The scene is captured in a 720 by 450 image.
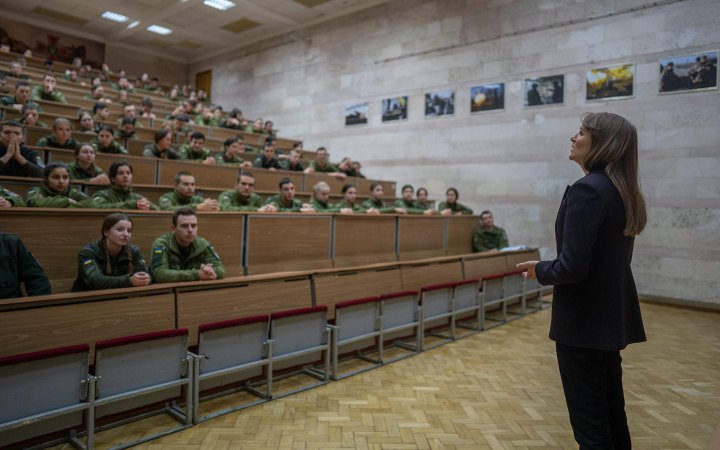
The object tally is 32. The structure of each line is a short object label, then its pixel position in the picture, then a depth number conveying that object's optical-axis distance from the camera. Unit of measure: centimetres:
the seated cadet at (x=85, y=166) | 405
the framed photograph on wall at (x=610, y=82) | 601
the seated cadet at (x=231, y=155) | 580
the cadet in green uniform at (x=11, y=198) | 296
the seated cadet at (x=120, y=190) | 365
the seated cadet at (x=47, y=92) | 651
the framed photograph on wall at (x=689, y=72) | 546
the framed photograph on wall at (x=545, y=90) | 655
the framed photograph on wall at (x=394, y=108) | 833
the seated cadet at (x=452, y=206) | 633
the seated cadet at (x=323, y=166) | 654
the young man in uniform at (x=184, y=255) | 271
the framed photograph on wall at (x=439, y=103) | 768
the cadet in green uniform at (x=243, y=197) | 436
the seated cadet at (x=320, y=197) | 499
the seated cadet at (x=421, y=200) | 647
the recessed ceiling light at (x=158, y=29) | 1108
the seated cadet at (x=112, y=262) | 253
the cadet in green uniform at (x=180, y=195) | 395
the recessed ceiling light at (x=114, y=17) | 1049
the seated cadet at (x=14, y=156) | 377
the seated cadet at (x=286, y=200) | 457
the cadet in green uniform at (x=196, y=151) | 545
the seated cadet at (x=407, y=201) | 622
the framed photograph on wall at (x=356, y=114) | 895
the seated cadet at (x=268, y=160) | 603
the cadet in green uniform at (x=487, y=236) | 579
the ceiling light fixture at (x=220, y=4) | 917
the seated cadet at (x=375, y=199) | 578
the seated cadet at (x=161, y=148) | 509
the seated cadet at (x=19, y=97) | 579
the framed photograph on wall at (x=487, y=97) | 711
